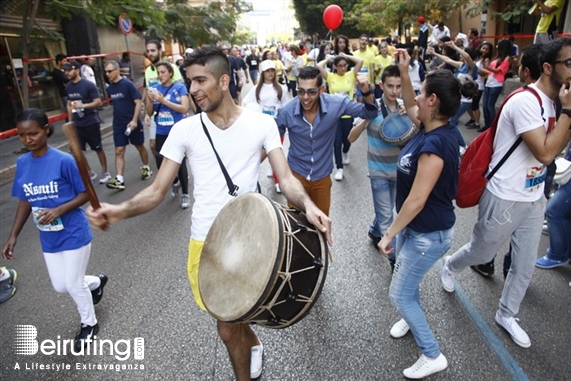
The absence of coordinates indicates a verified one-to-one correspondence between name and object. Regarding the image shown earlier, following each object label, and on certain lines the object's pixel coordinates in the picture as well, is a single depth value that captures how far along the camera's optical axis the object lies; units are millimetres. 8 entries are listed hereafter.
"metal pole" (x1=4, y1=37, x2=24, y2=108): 11539
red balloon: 11594
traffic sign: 11252
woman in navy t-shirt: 2248
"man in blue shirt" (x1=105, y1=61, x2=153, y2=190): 6551
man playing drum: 2355
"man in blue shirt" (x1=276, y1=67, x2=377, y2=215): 3652
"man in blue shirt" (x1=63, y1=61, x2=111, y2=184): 6512
